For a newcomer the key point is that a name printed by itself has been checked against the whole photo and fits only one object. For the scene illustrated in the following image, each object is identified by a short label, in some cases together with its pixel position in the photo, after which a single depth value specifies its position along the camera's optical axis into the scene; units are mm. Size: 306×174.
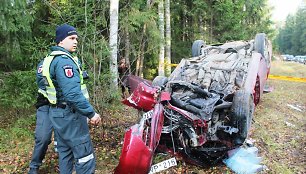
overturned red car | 3769
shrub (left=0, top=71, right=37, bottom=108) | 5410
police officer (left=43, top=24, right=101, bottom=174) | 3055
